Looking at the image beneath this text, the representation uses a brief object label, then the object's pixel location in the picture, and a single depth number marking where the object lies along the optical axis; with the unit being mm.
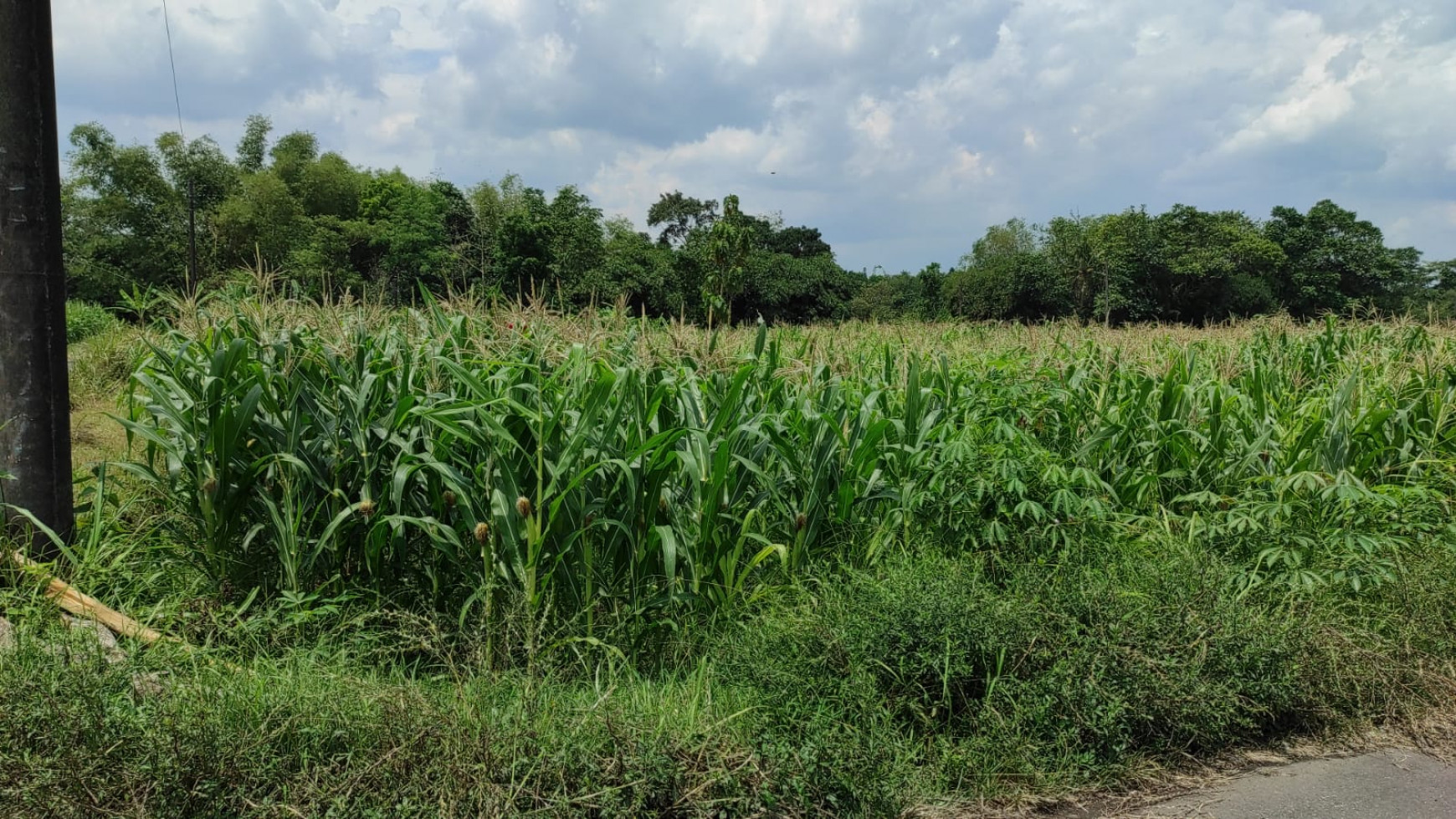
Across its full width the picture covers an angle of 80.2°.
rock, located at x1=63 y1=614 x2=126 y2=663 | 2885
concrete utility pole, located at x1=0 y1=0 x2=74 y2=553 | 3793
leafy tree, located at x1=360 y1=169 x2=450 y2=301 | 44625
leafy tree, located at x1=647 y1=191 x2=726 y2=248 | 58188
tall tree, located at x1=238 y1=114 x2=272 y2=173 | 58497
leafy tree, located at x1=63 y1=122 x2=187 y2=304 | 40969
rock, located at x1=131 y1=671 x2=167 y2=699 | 2580
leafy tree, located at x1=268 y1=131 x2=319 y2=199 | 58281
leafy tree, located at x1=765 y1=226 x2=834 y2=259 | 58988
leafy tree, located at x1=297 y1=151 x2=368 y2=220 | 58906
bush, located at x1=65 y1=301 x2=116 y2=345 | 16938
